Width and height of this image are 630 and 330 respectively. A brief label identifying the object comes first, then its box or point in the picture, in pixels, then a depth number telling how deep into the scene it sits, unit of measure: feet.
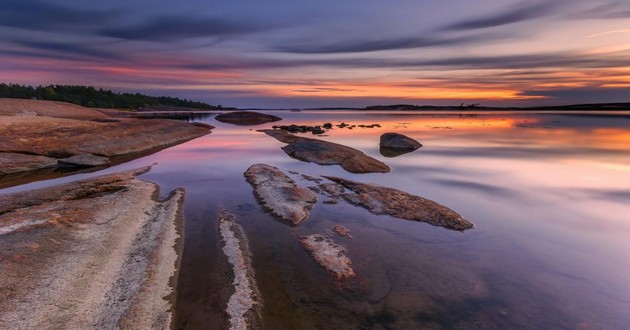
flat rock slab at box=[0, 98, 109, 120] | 120.98
